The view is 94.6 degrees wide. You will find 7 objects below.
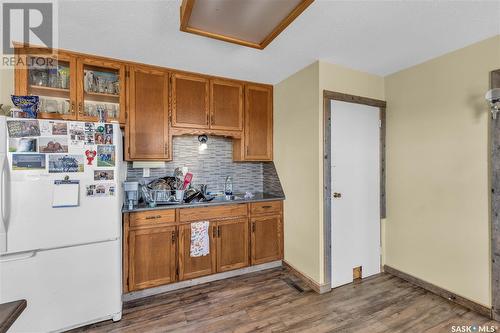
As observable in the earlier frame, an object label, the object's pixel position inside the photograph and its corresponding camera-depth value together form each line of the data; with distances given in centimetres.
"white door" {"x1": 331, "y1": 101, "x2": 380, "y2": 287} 251
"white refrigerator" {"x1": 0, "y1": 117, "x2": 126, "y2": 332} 162
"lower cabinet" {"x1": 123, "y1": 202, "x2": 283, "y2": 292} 228
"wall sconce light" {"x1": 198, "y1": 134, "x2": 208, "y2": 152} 297
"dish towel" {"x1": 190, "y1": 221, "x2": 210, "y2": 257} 250
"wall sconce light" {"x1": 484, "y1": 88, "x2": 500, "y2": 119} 179
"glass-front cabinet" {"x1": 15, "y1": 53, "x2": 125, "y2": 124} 215
